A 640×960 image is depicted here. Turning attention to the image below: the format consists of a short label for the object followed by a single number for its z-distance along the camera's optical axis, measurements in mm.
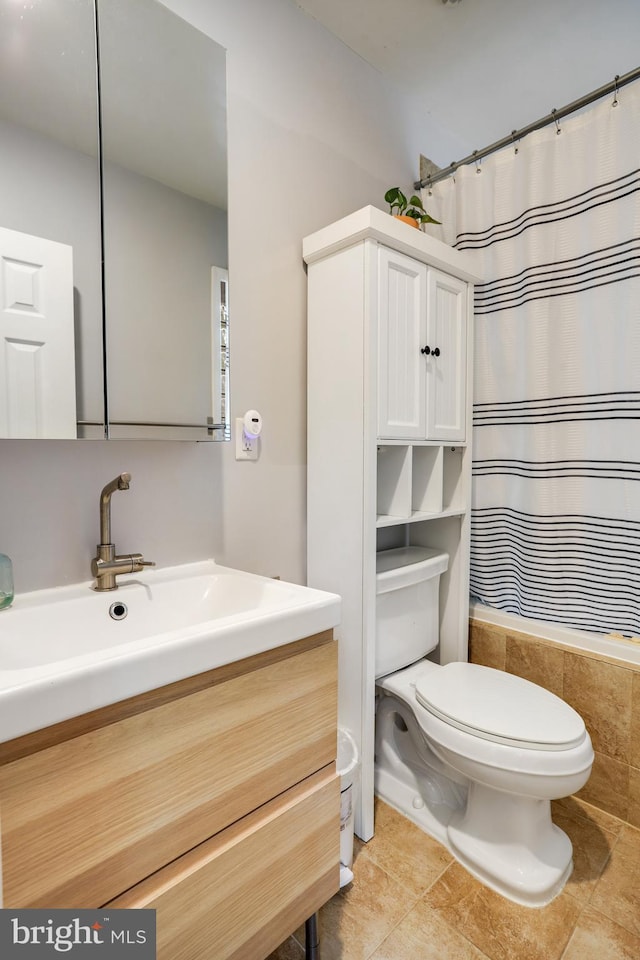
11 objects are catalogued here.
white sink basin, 574
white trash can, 1211
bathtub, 1426
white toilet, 1147
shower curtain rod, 1398
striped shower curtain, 1435
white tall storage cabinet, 1314
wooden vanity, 578
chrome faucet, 1024
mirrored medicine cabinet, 929
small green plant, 1529
